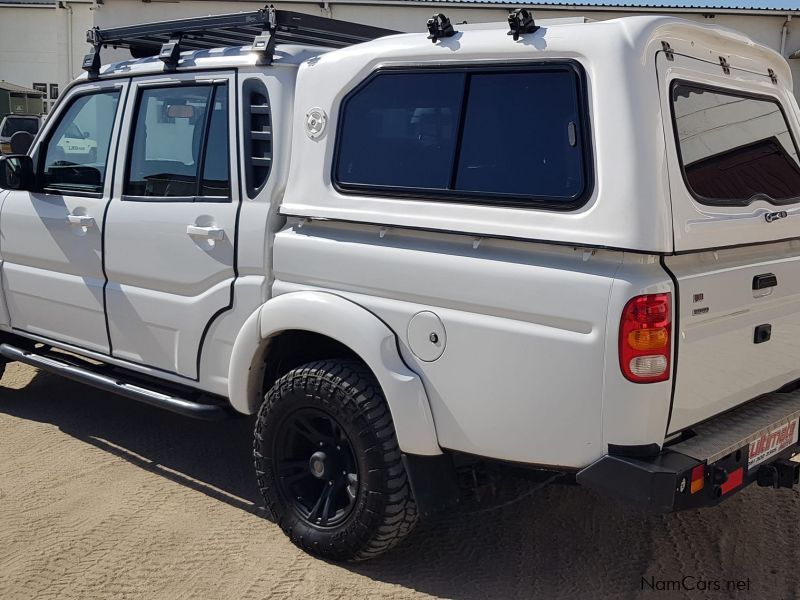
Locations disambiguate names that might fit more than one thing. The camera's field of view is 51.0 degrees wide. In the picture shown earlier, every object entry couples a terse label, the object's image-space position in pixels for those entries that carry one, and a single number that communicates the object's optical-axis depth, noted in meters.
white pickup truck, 2.63
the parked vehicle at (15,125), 20.72
